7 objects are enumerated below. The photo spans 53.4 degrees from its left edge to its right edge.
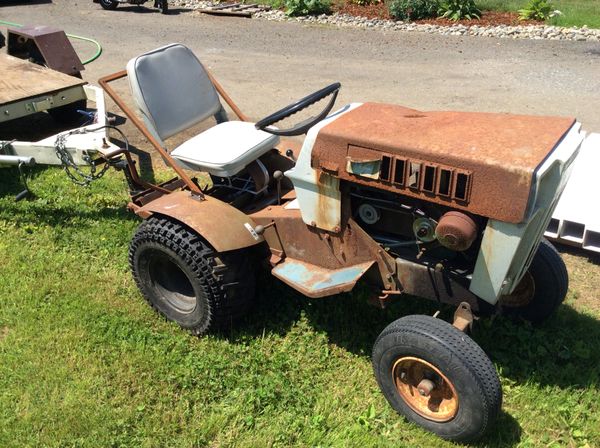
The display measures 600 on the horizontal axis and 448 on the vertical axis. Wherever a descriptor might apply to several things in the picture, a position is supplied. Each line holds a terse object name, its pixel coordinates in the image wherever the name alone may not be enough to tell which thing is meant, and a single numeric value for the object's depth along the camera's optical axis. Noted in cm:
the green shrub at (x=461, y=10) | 1134
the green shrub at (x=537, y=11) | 1103
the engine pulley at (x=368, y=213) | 296
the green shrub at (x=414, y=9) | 1144
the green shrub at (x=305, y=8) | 1217
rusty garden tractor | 249
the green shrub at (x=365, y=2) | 1250
